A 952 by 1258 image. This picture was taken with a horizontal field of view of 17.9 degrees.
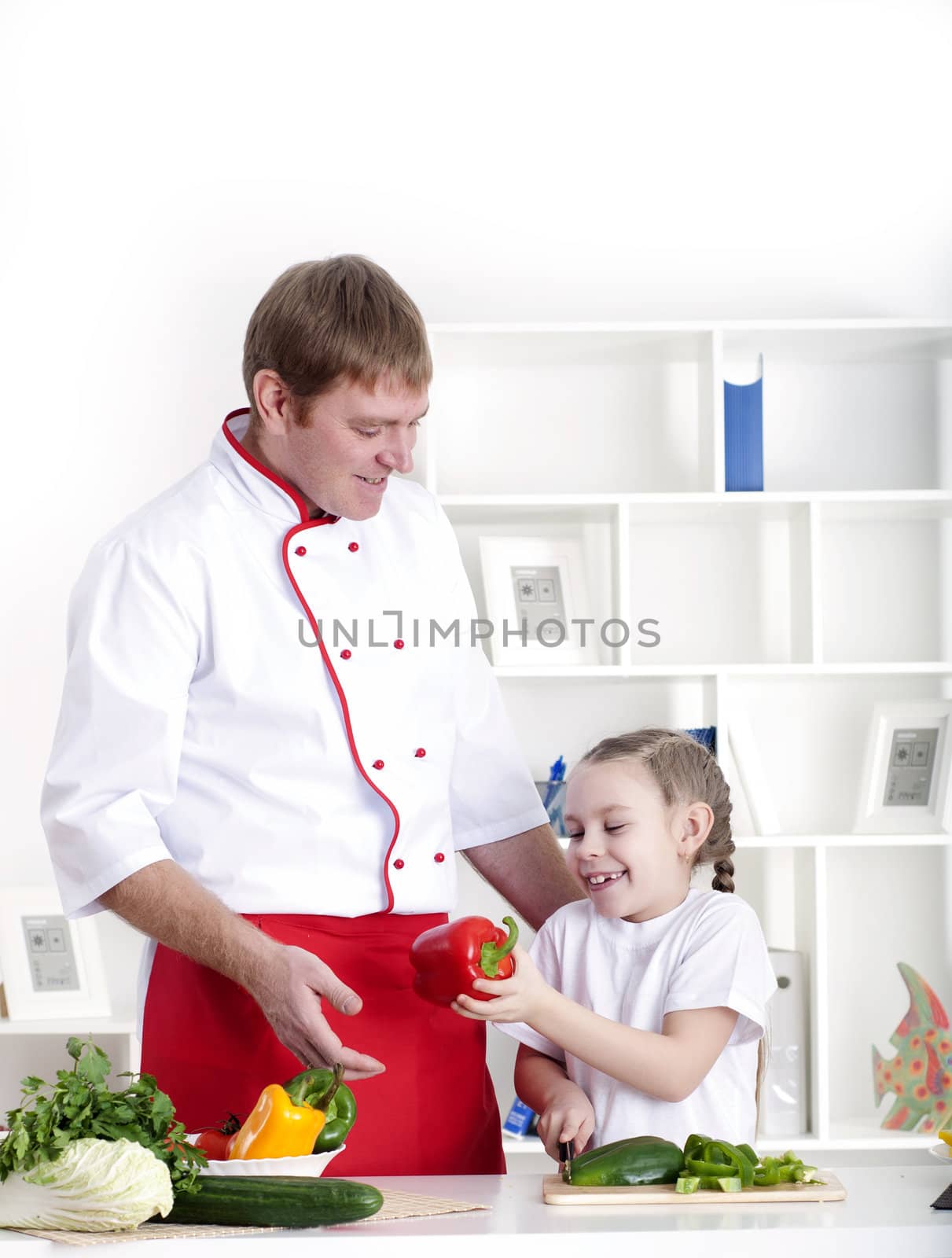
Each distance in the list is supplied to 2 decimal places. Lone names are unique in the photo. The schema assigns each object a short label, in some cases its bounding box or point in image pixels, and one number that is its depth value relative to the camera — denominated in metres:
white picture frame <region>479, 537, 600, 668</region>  3.82
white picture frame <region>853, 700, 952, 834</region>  3.88
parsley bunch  2.09
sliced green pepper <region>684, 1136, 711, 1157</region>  2.24
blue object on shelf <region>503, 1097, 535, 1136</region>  3.70
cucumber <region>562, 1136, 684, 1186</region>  2.21
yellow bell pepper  2.16
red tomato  2.21
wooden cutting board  2.19
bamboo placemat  2.08
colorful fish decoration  3.77
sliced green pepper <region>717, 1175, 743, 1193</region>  2.20
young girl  2.37
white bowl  2.15
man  2.42
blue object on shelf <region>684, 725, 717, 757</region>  3.80
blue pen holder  3.76
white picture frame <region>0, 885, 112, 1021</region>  3.65
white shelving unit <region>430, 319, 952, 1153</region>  4.06
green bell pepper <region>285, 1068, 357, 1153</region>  2.20
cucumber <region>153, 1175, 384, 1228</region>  2.11
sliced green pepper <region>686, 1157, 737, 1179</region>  2.21
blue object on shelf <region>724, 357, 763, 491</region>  3.83
